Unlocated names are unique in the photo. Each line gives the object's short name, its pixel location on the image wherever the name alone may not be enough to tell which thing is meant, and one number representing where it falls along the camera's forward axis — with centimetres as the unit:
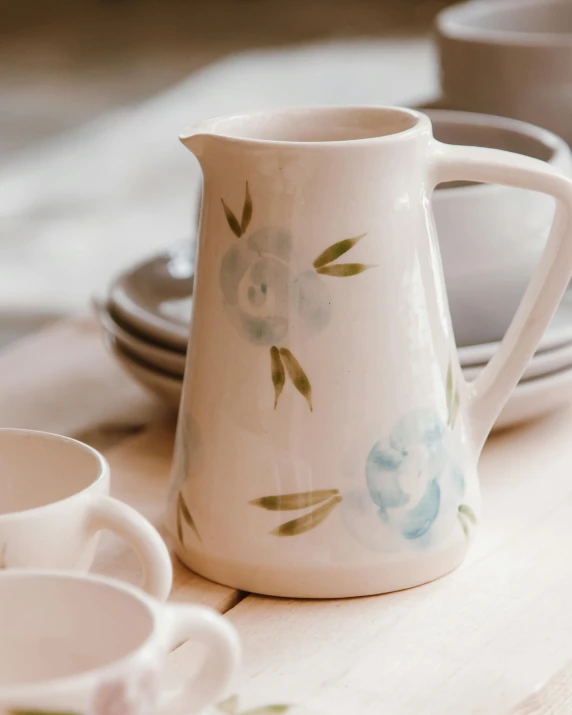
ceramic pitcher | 95
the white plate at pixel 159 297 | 112
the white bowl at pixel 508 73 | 130
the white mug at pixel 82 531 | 90
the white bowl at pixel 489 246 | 110
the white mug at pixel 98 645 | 81
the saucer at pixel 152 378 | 111
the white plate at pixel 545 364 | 109
